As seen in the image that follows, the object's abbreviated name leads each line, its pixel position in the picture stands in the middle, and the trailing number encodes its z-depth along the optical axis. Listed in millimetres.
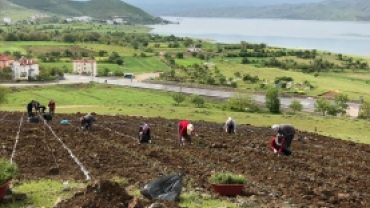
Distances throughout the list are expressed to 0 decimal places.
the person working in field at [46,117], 24750
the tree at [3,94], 50412
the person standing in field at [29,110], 24433
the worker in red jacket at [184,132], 18200
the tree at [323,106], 57172
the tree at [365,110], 55325
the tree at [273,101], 56456
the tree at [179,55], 129163
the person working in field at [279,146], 17469
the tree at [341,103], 59656
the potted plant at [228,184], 11109
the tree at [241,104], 53084
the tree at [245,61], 127588
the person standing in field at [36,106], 26058
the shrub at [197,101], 58381
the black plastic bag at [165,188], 9859
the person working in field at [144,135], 18875
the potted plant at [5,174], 9633
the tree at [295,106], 58125
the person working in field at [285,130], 16922
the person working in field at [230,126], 24156
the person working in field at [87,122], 22016
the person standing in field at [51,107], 27569
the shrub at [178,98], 60856
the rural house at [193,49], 145450
